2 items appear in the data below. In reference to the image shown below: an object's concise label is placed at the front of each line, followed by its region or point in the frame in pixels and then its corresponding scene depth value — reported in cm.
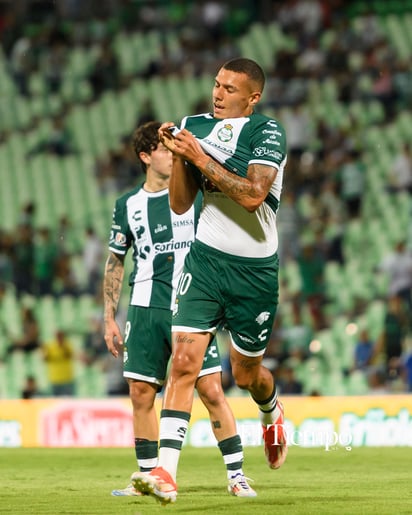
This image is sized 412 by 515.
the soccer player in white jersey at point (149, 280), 1644
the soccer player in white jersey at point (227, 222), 1355
